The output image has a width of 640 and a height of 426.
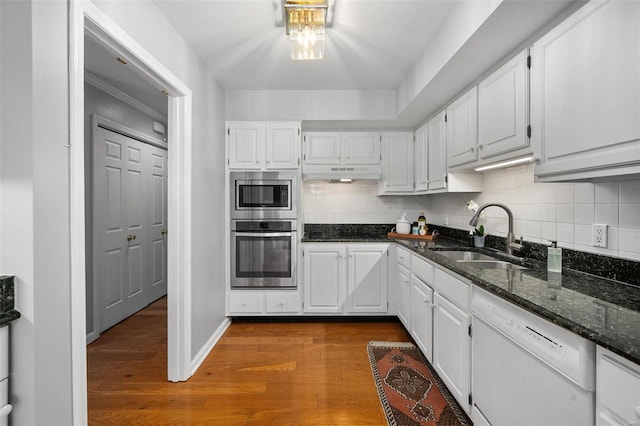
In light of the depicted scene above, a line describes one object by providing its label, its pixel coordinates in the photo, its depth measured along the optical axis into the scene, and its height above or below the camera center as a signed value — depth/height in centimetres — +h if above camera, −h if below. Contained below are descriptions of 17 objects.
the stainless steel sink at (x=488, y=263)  205 -37
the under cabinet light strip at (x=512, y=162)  163 +30
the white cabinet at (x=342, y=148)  350 +72
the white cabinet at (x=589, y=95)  108 +48
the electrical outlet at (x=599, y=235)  153 -13
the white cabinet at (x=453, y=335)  170 -78
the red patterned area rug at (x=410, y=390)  182 -124
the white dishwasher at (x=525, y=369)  97 -62
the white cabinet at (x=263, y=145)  321 +69
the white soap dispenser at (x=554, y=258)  165 -27
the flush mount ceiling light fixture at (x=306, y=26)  176 +117
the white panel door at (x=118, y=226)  299 -19
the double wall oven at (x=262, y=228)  320 -20
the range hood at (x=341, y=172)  348 +44
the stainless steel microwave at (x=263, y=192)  320 +19
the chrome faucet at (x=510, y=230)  213 -15
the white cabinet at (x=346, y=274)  323 -69
